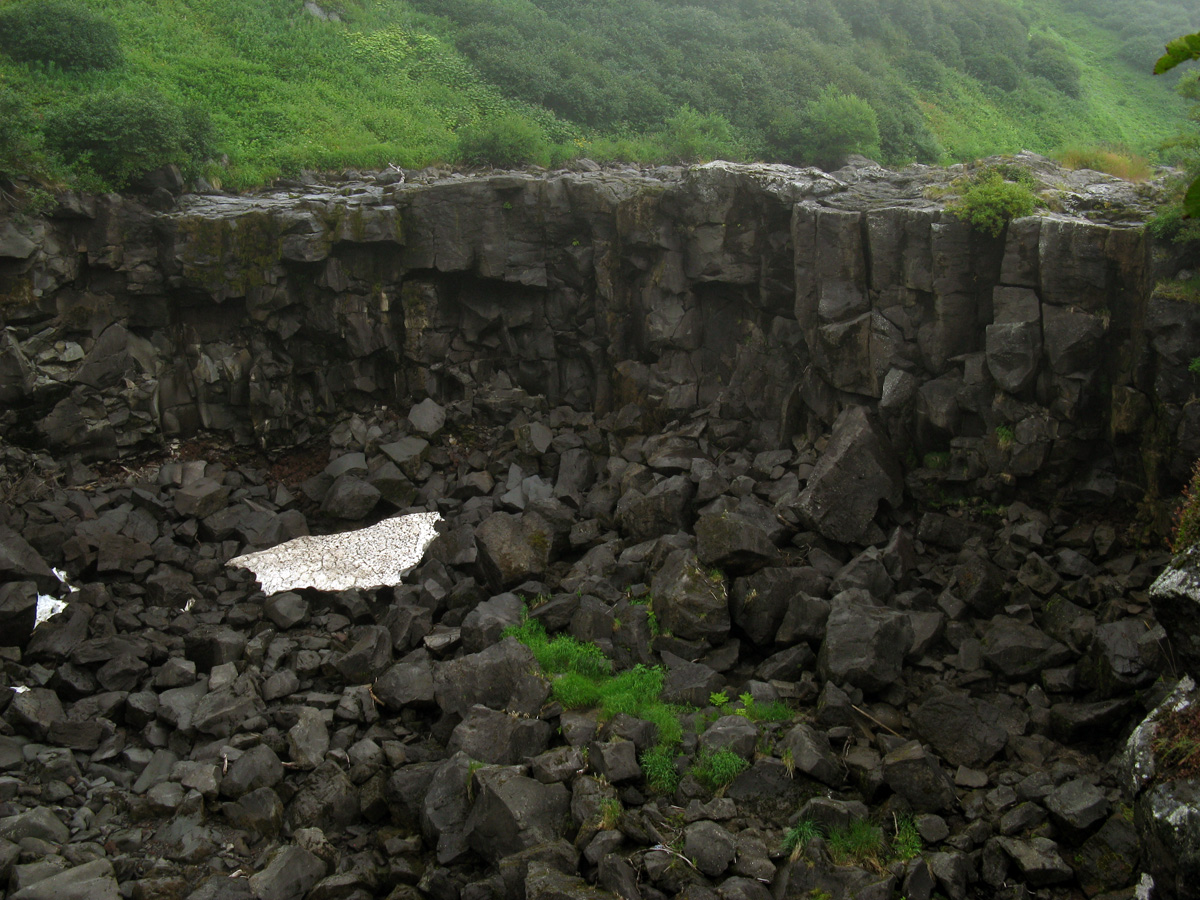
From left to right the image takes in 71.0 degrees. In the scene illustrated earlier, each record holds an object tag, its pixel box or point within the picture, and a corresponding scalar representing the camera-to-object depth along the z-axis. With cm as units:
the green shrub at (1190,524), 944
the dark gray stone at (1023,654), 1244
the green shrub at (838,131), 2747
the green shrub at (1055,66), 3691
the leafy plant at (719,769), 1080
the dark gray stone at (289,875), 1044
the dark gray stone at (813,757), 1075
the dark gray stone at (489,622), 1478
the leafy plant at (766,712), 1199
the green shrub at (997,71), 3700
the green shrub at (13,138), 1864
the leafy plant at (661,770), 1088
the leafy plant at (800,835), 967
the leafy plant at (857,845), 960
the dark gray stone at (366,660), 1479
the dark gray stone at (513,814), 1021
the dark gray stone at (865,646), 1230
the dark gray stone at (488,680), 1311
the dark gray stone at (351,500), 1964
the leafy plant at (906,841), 972
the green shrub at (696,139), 2858
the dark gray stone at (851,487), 1588
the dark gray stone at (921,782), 1030
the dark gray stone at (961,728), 1117
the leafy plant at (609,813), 1005
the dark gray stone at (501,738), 1180
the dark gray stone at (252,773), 1216
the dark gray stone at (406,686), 1373
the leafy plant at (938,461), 1623
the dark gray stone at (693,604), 1399
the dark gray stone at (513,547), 1669
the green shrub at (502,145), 2531
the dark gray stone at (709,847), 945
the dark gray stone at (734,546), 1471
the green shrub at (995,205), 1559
